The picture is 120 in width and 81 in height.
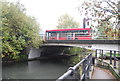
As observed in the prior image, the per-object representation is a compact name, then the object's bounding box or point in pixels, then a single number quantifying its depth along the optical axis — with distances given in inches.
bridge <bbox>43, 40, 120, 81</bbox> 121.6
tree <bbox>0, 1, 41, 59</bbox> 477.1
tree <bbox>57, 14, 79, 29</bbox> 1612.9
